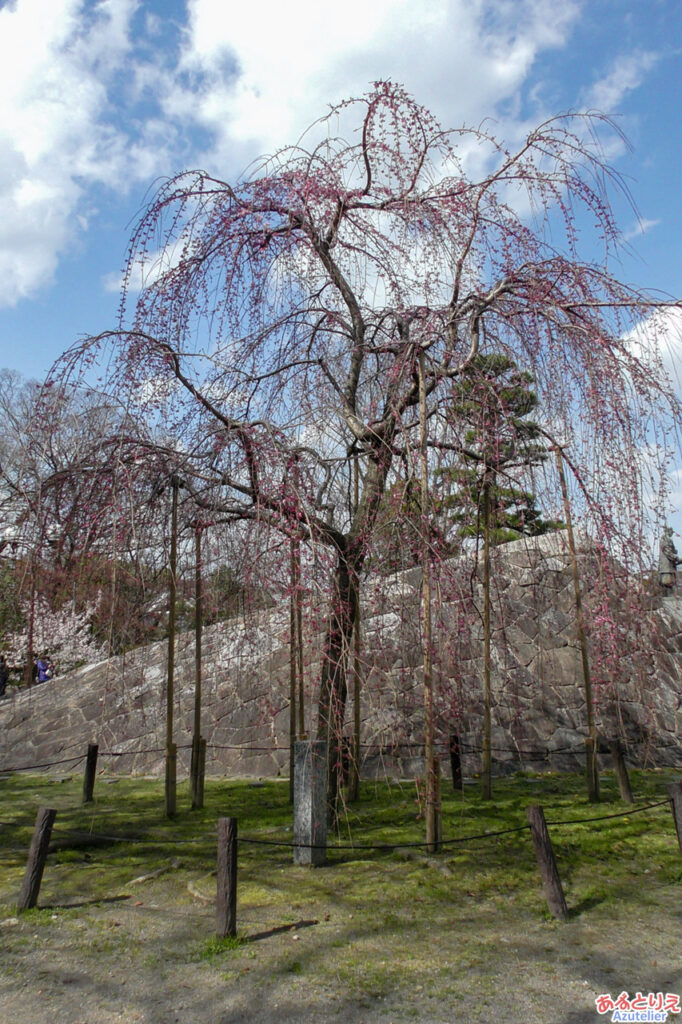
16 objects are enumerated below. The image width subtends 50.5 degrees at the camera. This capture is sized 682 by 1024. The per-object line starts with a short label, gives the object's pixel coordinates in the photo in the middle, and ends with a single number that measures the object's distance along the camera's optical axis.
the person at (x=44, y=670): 13.82
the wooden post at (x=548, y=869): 4.07
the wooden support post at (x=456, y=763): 7.25
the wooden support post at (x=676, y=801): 4.91
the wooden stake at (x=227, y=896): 3.86
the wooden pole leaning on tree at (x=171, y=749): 6.64
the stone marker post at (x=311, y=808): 4.99
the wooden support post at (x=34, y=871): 4.42
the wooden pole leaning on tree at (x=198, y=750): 7.00
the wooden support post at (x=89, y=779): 7.82
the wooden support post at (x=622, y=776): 6.75
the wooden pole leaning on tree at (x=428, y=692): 4.30
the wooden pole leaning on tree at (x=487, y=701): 6.01
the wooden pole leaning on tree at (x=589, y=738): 6.79
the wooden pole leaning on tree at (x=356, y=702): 5.25
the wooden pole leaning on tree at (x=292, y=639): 4.33
